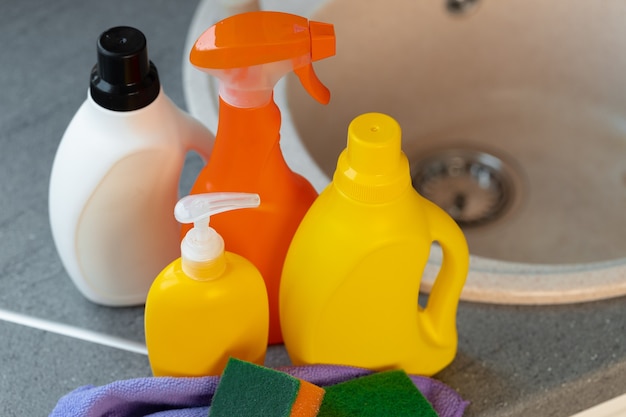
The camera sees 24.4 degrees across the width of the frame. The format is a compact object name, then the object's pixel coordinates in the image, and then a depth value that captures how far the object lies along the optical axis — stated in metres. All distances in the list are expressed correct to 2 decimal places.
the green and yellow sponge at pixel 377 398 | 1.11
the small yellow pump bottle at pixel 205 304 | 1.06
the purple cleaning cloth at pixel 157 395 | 1.11
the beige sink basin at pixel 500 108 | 1.63
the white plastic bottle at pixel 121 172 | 1.10
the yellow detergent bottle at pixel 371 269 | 1.05
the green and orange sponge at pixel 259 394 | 1.08
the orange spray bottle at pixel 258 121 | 1.06
